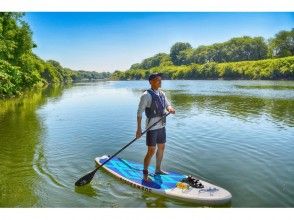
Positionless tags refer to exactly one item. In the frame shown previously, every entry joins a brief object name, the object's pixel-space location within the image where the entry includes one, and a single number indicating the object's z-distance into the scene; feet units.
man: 18.21
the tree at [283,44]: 276.67
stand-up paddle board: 16.51
